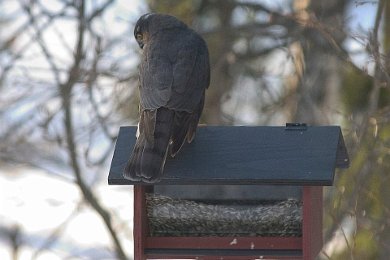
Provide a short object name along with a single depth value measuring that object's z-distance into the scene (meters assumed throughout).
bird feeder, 9.15
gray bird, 9.30
